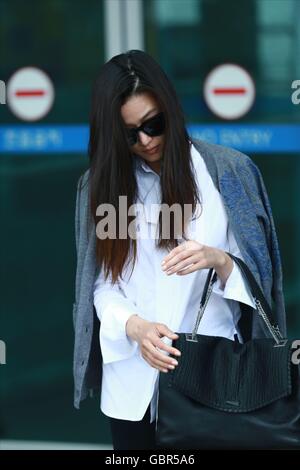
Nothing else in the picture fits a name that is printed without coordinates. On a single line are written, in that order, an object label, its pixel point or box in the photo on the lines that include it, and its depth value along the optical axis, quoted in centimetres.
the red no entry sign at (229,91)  866
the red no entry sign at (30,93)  912
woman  541
